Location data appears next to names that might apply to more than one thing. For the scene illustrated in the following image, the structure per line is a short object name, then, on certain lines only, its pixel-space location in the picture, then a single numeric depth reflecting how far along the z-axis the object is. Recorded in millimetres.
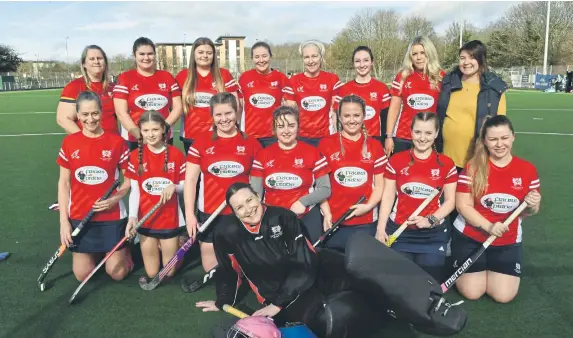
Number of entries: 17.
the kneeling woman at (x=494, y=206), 3467
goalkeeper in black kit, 2844
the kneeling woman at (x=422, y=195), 3623
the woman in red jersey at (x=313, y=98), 4895
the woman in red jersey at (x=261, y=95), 4867
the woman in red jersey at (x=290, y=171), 3676
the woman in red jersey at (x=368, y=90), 4793
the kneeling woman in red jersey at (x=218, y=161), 3791
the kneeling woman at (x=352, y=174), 3777
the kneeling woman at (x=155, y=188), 3832
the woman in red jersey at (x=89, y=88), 4473
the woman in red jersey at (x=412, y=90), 4445
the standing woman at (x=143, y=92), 4488
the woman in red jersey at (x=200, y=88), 4512
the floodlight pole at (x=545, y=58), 32488
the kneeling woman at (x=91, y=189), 3803
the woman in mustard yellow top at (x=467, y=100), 4074
